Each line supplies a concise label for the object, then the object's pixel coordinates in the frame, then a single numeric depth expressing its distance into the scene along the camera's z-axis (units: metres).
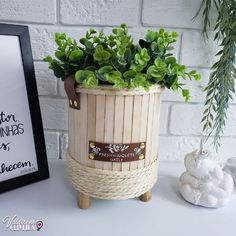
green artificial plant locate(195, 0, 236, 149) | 0.53
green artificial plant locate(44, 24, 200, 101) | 0.40
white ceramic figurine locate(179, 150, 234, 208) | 0.50
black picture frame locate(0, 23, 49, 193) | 0.52
